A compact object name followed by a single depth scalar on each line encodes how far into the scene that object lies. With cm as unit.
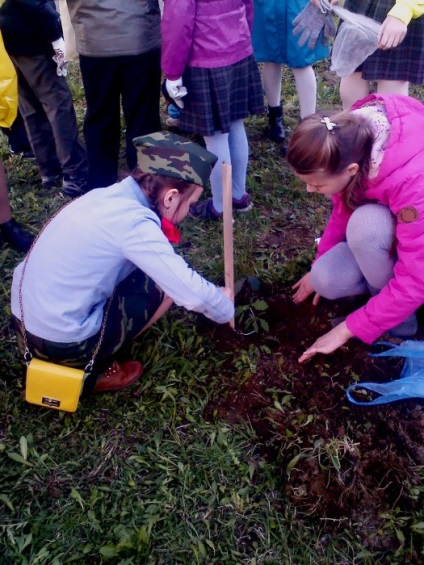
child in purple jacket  230
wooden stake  191
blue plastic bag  191
